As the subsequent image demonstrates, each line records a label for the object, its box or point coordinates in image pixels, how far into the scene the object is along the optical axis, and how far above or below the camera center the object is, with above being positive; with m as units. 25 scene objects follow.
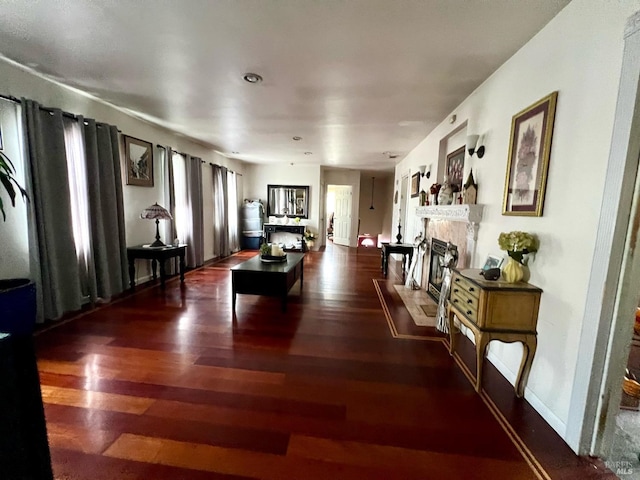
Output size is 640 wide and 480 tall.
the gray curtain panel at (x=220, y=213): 6.34 -0.19
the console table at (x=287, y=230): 7.67 -0.64
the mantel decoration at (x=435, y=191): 3.69 +0.26
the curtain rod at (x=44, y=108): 2.49 +0.91
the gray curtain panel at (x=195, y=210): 5.24 -0.11
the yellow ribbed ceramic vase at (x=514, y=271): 1.92 -0.41
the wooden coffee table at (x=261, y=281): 3.30 -0.90
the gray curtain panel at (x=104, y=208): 3.27 -0.08
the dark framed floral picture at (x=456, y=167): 3.28 +0.55
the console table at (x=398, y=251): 4.87 -0.72
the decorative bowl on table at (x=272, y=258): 3.77 -0.71
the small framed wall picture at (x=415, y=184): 4.96 +0.48
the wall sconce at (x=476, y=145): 2.67 +0.65
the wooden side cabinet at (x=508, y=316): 1.81 -0.68
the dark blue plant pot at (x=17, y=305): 2.20 -0.86
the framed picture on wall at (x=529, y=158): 1.80 +0.38
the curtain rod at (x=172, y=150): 4.58 +0.93
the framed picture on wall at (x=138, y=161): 3.99 +0.63
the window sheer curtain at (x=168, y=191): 4.68 +0.21
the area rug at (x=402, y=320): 2.84 -1.27
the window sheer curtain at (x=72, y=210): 2.70 -0.10
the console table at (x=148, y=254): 3.90 -0.73
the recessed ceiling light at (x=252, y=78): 2.56 +1.20
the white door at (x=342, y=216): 8.84 -0.27
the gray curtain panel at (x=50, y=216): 2.66 -0.16
